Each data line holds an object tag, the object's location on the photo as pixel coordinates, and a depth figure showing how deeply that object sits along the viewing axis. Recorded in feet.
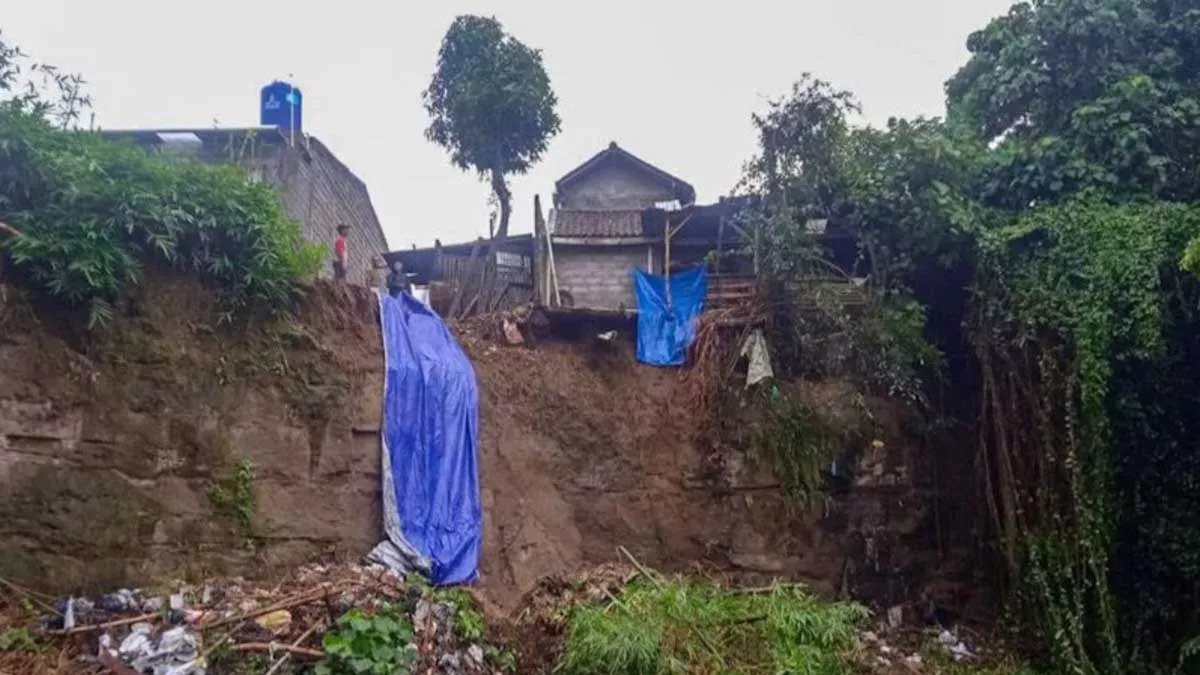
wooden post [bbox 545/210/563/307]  41.81
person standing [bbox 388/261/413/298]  31.71
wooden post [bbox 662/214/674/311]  42.17
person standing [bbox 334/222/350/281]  42.57
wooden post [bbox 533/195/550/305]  41.42
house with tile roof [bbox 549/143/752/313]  42.60
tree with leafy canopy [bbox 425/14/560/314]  48.75
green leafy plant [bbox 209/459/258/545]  25.07
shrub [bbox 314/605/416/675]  20.22
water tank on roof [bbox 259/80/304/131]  42.55
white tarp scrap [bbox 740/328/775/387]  31.40
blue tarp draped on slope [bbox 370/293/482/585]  26.58
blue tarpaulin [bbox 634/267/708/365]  33.24
